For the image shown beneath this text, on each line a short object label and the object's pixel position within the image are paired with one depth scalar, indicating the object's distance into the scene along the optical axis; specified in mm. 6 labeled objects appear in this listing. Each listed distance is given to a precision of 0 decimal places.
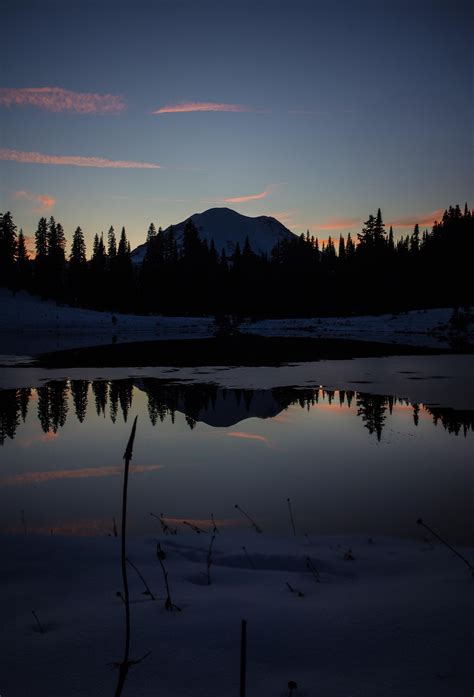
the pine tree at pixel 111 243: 96619
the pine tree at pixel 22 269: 88325
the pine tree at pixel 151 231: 123075
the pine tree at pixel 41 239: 93688
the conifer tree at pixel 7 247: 86625
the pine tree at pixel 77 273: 92250
